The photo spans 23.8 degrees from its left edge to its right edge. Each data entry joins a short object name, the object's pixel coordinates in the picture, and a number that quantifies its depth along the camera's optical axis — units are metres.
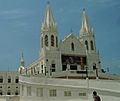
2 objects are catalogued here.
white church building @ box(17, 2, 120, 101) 39.72
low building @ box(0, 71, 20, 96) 85.19
